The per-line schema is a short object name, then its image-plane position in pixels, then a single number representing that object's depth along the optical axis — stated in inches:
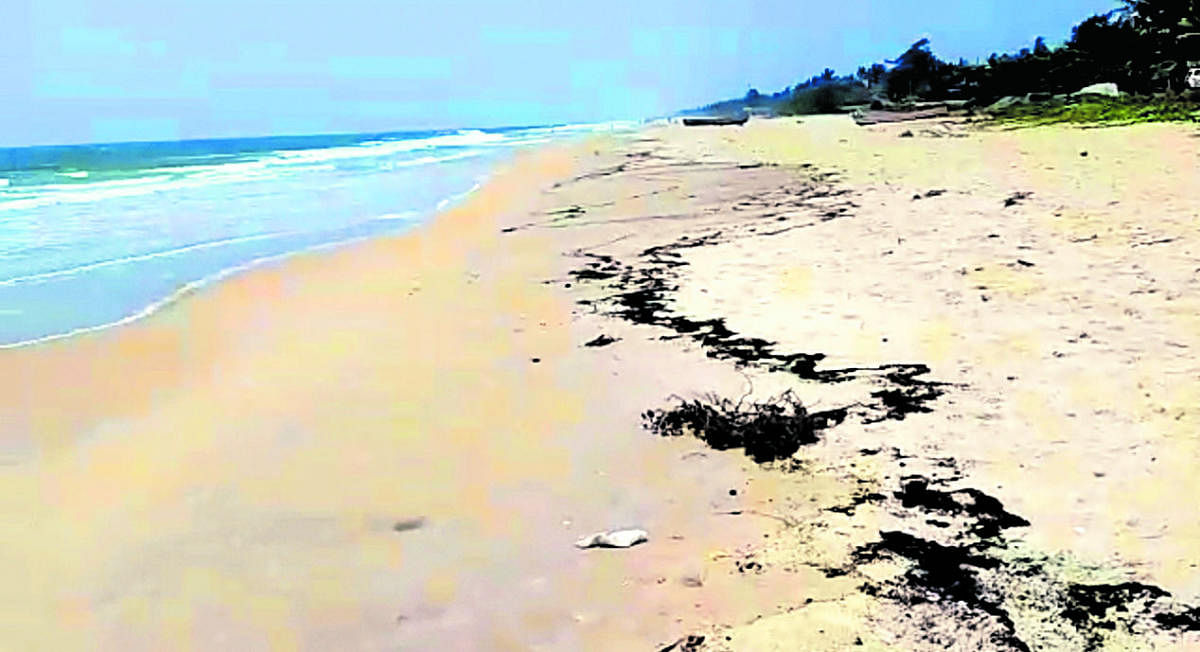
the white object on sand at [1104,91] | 1519.2
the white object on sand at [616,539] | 136.4
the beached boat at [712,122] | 2375.5
